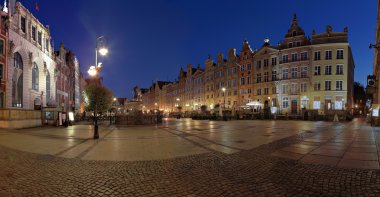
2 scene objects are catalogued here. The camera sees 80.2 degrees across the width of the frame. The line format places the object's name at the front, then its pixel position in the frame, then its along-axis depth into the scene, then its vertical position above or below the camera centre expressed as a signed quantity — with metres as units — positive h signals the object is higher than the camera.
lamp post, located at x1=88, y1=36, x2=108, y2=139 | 17.50 +2.93
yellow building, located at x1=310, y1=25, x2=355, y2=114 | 46.44 +6.28
